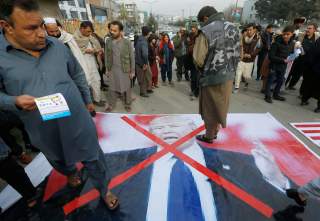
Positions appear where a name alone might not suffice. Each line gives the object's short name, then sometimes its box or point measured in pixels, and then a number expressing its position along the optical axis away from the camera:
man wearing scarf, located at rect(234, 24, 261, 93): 4.66
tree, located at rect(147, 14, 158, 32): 53.74
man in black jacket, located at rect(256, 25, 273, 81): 5.32
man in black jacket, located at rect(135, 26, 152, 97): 4.45
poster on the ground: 1.93
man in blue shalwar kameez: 1.22
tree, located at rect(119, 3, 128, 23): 46.77
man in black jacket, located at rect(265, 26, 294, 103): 3.89
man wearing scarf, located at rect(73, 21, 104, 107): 3.80
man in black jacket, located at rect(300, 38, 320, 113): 3.78
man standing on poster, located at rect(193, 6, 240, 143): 2.36
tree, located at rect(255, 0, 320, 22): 29.53
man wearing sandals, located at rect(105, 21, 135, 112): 3.56
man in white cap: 3.20
